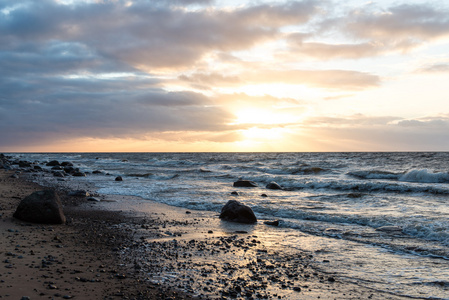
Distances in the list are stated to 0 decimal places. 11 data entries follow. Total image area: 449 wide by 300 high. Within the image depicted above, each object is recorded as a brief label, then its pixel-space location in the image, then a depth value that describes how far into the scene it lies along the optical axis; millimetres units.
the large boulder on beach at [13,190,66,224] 10195
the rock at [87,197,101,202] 17244
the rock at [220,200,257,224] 12984
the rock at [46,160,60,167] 52675
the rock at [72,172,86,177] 36094
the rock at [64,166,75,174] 39438
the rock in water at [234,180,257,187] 26844
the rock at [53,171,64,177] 33684
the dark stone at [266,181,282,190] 25406
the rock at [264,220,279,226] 12441
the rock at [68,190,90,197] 18500
